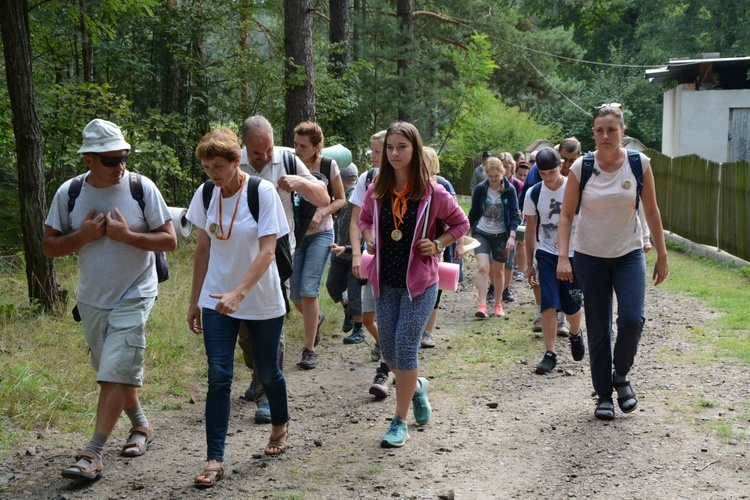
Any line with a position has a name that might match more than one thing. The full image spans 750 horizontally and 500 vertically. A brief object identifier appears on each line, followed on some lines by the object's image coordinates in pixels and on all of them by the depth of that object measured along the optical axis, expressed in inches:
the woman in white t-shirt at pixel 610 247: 235.1
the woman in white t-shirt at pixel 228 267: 197.6
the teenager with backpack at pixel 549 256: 312.0
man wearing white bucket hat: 201.6
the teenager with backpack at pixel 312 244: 305.6
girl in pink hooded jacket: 220.8
